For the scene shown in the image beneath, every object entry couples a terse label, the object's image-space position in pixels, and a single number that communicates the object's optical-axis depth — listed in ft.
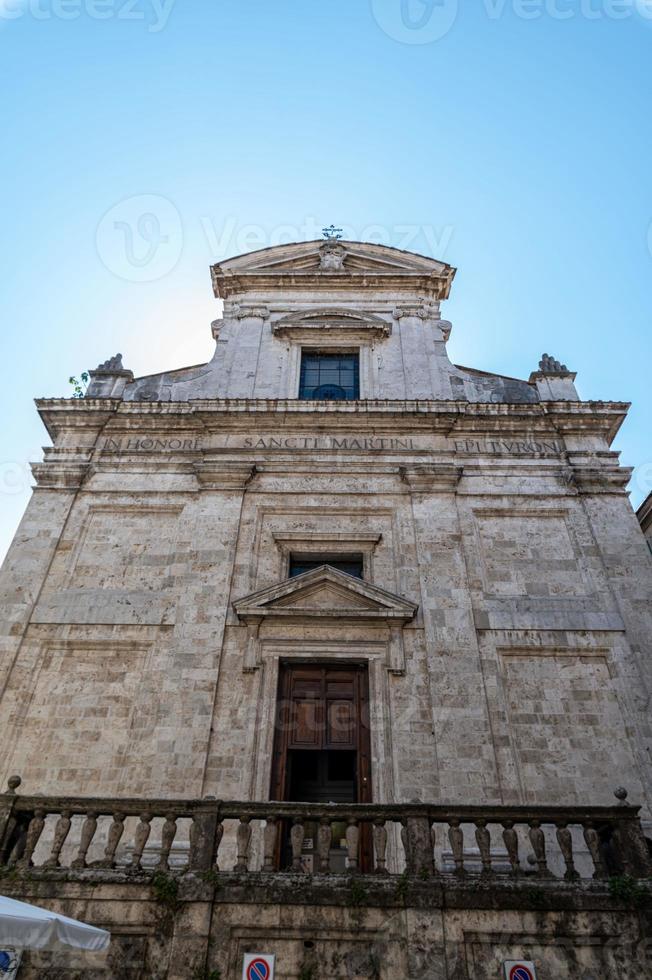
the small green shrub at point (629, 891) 22.66
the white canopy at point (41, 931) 15.55
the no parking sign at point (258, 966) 21.62
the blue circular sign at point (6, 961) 19.94
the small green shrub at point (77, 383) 61.93
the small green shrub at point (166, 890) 22.63
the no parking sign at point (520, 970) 21.79
